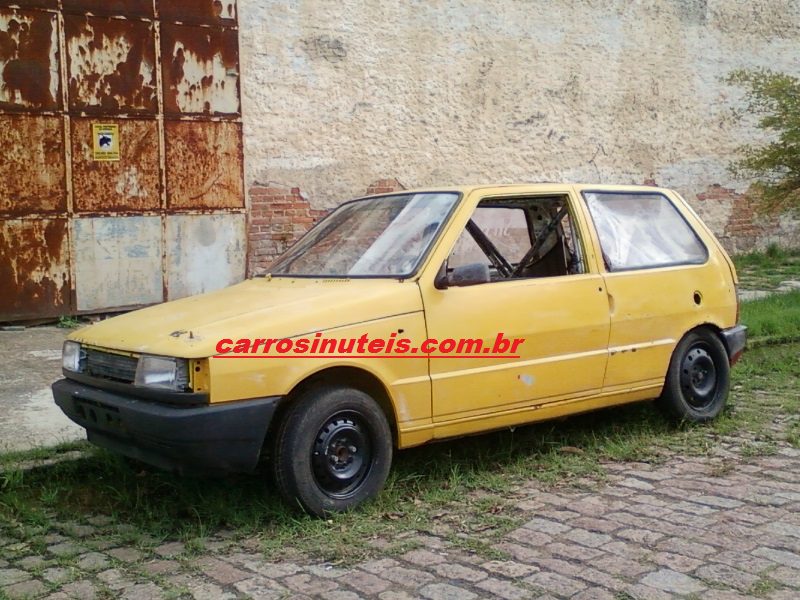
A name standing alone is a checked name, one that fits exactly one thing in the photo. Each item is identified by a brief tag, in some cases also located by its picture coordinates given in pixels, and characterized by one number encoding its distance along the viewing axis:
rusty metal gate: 8.91
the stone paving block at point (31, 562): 3.89
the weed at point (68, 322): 9.14
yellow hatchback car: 4.04
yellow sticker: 9.30
